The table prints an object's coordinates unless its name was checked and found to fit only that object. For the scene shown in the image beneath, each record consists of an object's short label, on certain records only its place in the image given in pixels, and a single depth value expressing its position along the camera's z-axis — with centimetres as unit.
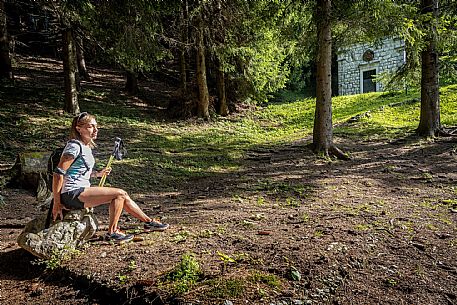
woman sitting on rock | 372
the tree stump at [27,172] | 664
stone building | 2568
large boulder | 373
